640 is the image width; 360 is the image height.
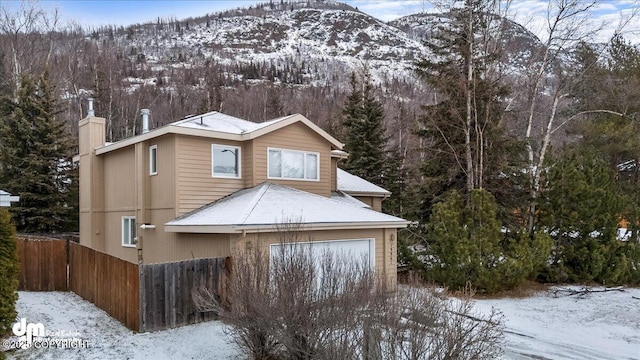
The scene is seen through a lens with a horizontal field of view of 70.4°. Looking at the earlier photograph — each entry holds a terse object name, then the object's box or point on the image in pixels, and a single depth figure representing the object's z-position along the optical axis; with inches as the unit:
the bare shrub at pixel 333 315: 202.4
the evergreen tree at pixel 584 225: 574.9
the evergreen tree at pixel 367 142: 1088.2
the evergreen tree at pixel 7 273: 318.7
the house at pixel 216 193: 455.8
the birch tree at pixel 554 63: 645.8
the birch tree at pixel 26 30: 1181.1
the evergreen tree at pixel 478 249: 523.2
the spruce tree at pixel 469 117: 644.1
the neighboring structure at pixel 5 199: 337.4
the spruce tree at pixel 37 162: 829.8
